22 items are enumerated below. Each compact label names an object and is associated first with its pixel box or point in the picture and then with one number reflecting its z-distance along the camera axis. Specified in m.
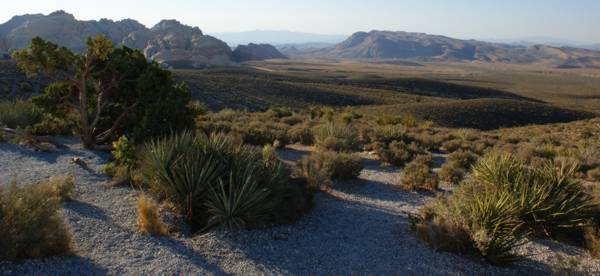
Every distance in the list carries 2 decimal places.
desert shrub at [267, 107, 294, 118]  23.16
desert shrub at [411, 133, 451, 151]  15.74
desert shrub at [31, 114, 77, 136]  13.11
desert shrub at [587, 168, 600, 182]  11.07
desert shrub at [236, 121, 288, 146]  14.05
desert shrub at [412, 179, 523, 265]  5.64
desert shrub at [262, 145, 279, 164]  9.58
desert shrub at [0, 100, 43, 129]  13.47
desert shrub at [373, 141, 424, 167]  12.39
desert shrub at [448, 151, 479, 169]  12.37
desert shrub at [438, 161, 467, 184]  10.46
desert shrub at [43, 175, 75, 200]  6.89
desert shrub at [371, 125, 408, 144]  15.47
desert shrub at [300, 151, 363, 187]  9.21
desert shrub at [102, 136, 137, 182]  8.69
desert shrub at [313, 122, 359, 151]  13.10
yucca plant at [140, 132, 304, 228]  6.33
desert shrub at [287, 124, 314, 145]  15.25
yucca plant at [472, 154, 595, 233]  6.70
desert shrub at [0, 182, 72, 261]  4.64
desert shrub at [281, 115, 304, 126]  20.67
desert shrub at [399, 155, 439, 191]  9.61
